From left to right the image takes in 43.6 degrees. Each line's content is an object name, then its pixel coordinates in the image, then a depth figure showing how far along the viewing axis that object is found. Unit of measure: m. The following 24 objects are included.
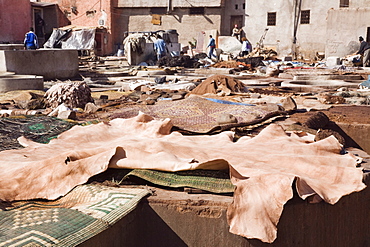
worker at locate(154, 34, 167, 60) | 20.57
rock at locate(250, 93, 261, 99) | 8.13
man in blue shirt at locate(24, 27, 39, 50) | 16.05
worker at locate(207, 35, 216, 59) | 22.46
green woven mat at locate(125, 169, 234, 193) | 2.88
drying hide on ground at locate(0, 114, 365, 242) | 2.71
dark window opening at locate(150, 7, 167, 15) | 31.30
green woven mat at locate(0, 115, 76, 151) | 4.19
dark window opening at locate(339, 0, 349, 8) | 25.44
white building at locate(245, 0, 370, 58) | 25.94
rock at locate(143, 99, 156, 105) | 6.64
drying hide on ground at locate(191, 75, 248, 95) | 8.42
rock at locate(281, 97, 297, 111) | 6.35
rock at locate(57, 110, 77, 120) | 5.40
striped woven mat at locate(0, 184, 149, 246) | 2.19
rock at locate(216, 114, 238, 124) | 4.85
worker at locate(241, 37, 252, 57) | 23.97
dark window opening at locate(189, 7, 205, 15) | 30.75
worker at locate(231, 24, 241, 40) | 27.99
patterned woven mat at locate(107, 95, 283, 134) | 4.83
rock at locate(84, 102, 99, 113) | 6.32
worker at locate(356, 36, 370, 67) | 18.41
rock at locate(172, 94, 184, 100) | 7.34
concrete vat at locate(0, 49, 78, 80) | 11.20
